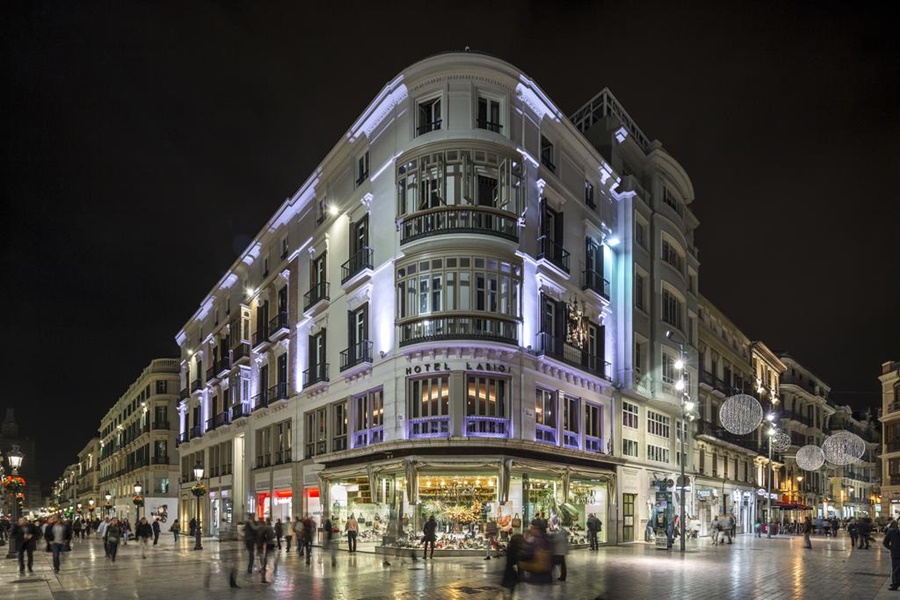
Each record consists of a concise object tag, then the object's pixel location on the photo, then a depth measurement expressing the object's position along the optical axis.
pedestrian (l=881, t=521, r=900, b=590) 19.77
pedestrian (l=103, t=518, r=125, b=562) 30.16
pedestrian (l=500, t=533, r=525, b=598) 13.07
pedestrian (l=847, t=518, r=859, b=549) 40.75
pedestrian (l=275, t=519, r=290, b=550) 28.91
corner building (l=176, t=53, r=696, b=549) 29.56
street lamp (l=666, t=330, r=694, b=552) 34.29
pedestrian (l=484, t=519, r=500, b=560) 27.86
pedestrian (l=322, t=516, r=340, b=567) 25.16
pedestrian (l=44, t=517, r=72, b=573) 25.29
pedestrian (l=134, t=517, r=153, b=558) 34.09
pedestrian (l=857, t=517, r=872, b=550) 40.56
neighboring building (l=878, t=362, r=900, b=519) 72.75
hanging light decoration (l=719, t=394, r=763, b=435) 31.62
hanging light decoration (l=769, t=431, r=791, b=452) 53.22
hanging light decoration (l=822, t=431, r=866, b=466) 34.88
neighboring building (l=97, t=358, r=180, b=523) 81.56
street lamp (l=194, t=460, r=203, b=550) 42.01
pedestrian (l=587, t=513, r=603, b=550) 33.30
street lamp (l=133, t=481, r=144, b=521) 53.61
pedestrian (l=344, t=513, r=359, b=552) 30.61
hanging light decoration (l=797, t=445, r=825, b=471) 39.61
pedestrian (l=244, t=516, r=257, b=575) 22.23
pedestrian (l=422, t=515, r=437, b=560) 27.05
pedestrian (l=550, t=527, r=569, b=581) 17.97
